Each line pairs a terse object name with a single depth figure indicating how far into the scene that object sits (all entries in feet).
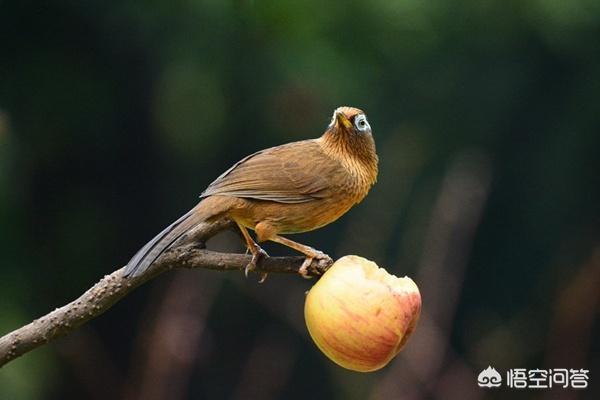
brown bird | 16.21
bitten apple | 13.71
